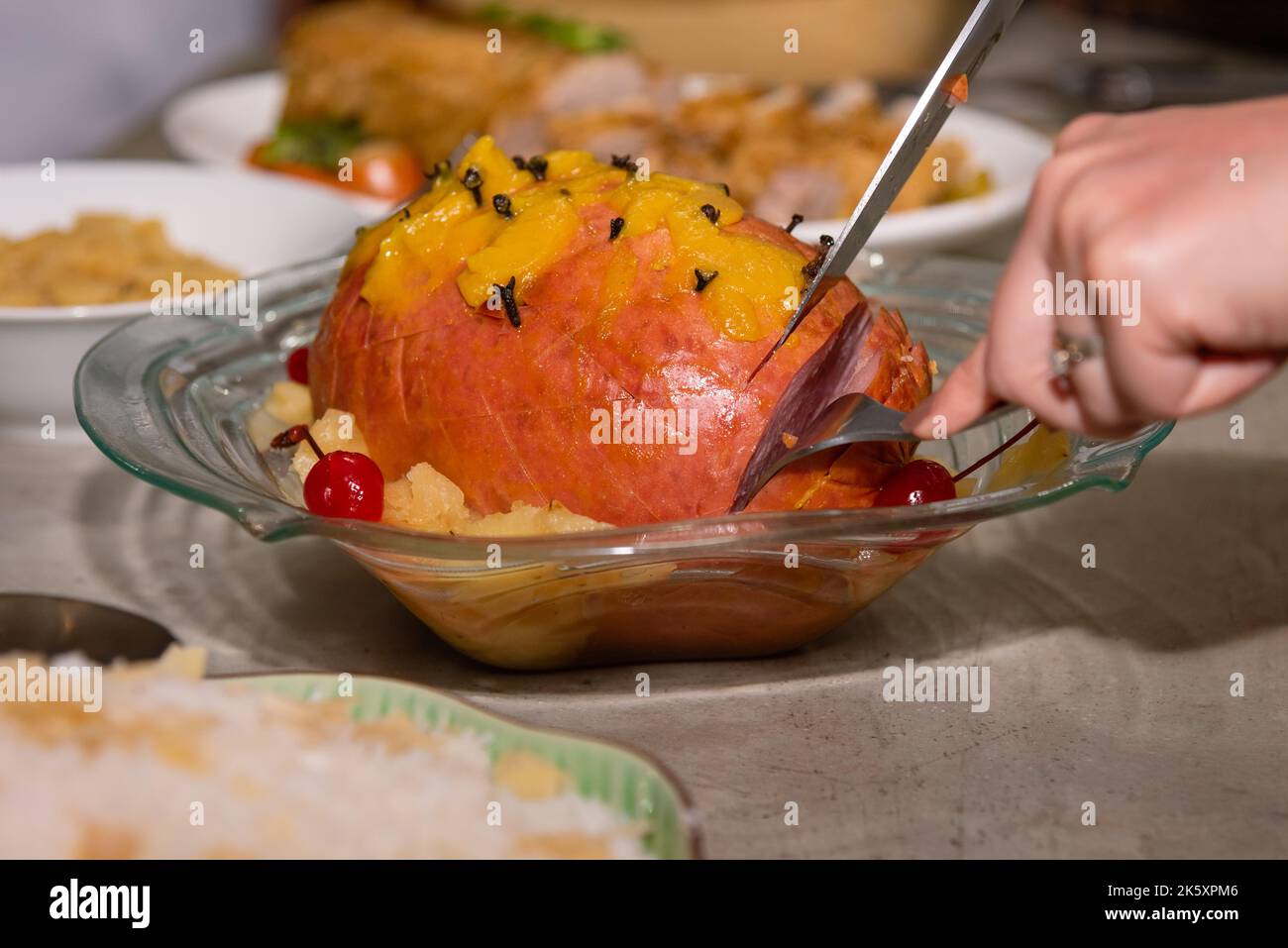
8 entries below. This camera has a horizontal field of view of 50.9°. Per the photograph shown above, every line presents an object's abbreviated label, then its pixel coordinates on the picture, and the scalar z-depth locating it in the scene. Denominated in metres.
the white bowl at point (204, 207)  1.81
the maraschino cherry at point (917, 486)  1.01
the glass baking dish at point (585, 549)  0.91
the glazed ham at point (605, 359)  0.99
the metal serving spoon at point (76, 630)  1.08
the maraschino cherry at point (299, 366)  1.22
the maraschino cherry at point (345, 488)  1.00
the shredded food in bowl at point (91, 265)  1.53
